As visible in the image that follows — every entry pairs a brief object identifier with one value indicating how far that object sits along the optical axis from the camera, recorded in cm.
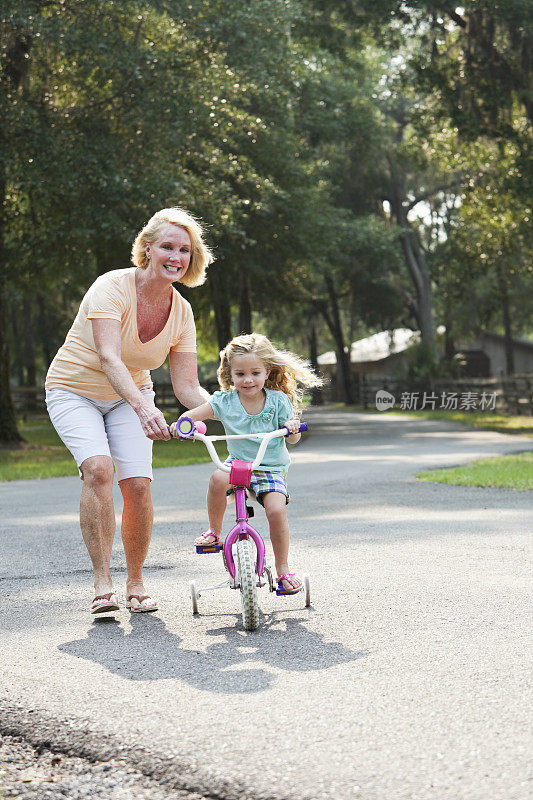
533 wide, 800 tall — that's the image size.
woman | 524
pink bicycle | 489
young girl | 533
